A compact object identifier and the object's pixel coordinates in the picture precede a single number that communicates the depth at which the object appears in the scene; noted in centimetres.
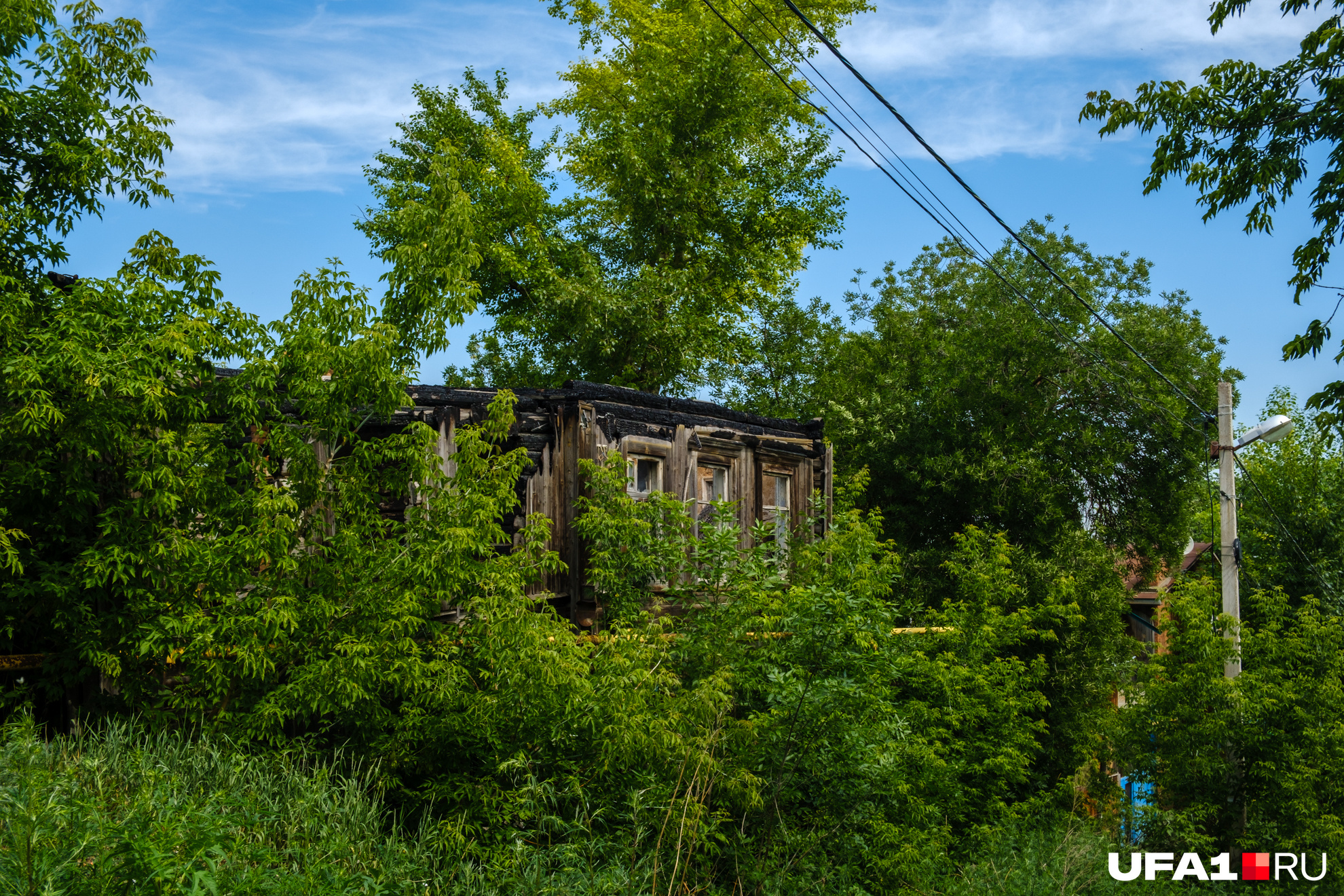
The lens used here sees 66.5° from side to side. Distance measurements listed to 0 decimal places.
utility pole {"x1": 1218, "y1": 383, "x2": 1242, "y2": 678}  1451
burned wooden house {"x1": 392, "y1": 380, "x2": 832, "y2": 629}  1375
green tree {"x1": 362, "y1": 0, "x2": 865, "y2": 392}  2472
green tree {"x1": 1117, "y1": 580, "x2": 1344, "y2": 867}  1293
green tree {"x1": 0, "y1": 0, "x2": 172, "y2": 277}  1030
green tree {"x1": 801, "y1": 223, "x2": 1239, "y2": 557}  2495
